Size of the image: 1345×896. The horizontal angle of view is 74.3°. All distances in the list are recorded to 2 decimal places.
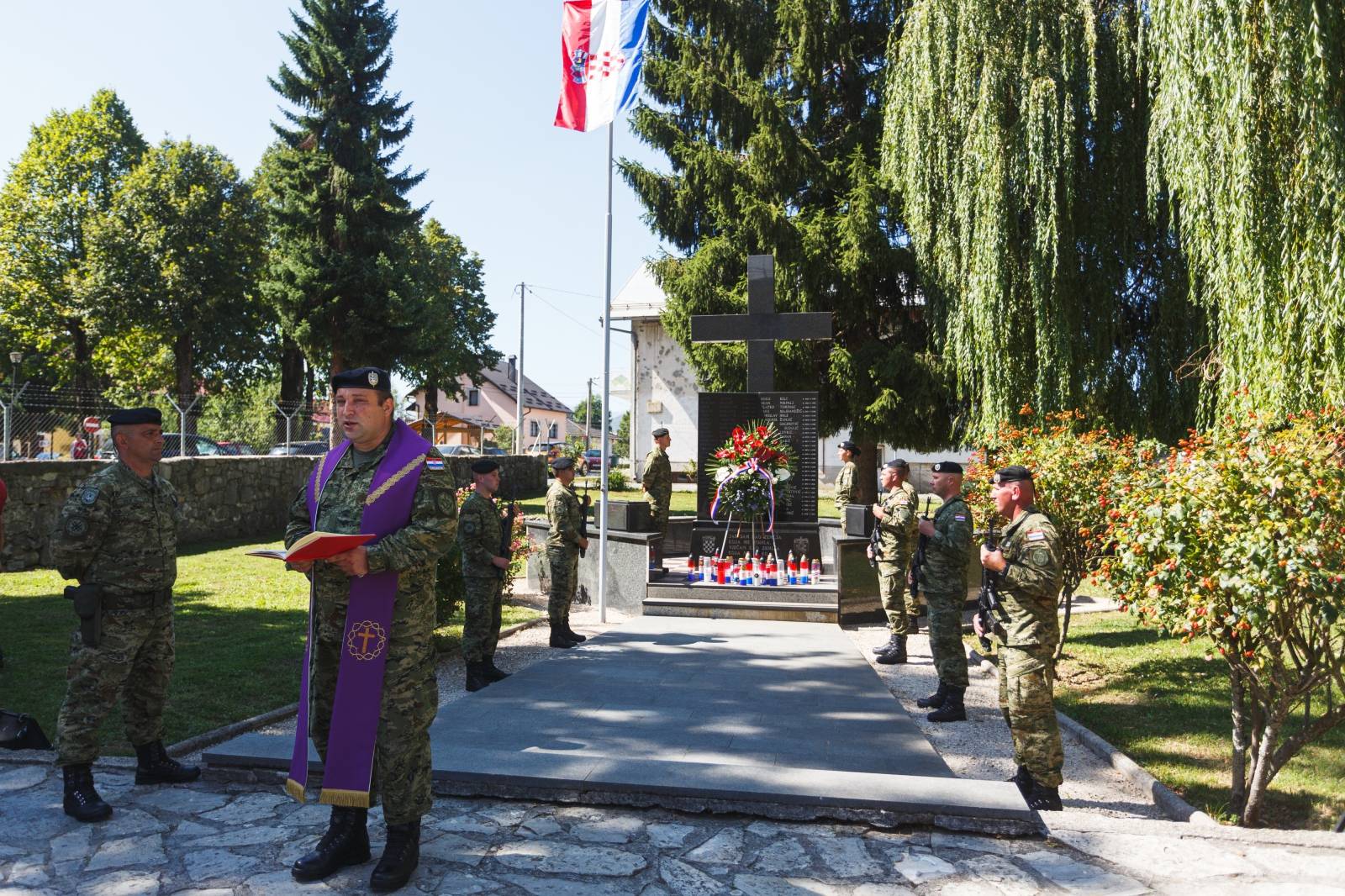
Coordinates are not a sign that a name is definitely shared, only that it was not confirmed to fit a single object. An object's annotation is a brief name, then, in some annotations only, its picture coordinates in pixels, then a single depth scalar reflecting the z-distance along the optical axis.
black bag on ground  5.30
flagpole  11.24
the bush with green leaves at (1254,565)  4.45
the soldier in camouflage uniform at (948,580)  7.19
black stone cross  13.66
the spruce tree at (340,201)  29.52
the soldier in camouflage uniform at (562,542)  8.98
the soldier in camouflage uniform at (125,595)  4.52
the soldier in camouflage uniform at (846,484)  13.61
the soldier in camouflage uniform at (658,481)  13.83
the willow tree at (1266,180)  7.31
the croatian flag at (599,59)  11.77
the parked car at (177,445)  20.16
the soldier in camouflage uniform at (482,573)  7.64
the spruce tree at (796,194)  17.47
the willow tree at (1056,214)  12.95
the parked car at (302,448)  23.57
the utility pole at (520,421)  38.31
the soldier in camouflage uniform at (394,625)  3.70
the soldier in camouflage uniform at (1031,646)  5.04
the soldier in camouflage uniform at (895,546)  8.98
